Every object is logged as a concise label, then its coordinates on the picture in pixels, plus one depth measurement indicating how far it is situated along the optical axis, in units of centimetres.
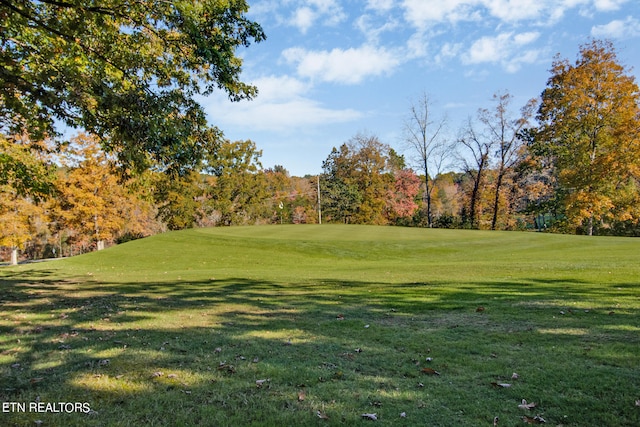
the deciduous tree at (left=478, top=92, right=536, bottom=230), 3775
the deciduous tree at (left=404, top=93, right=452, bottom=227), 4519
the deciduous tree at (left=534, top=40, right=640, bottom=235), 2877
